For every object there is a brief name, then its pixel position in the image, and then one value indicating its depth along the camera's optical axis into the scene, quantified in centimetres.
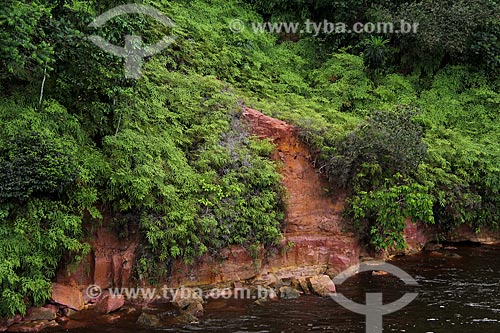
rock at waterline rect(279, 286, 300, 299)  1178
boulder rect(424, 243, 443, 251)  1622
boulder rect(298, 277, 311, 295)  1208
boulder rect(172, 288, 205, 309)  1086
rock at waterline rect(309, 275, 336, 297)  1194
